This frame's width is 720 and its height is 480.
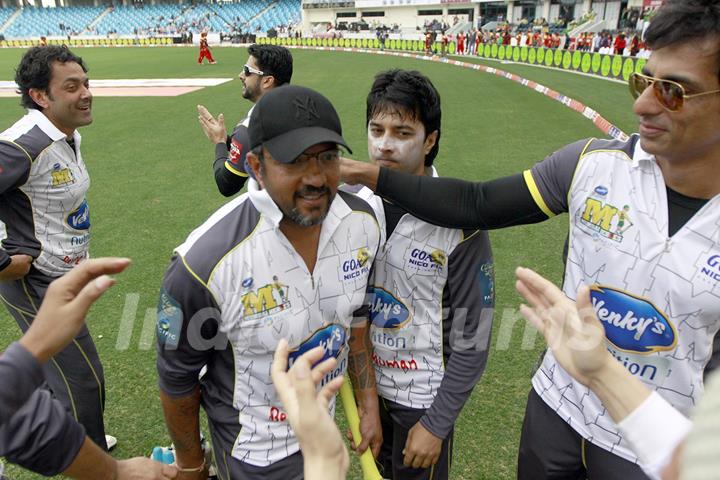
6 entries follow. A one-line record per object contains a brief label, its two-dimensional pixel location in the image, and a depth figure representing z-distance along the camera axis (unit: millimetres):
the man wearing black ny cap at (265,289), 1898
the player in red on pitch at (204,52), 28188
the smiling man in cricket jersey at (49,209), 3064
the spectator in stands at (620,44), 23734
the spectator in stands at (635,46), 21384
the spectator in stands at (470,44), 33712
